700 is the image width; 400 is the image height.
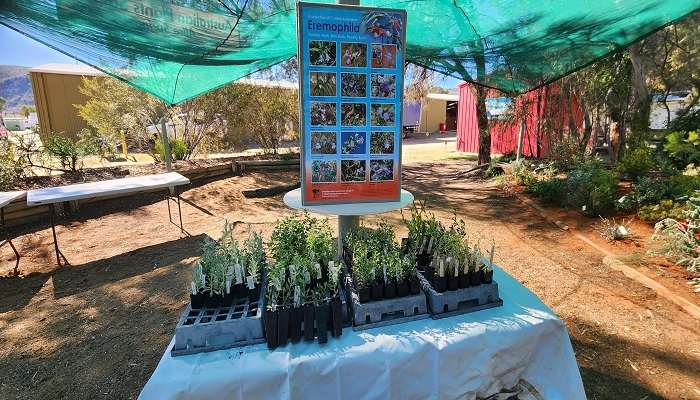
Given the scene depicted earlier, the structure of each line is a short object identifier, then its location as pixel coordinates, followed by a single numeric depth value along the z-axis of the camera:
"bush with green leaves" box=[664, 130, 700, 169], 5.88
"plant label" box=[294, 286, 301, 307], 1.55
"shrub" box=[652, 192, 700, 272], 3.64
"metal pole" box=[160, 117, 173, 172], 6.91
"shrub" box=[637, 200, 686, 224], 4.41
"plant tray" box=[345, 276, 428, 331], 1.63
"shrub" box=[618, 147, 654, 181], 6.10
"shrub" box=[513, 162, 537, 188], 7.38
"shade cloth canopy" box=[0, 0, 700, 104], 2.35
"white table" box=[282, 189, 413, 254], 2.07
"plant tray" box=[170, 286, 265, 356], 1.47
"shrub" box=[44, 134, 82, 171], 6.95
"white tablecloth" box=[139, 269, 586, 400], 1.38
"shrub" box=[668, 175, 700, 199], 4.60
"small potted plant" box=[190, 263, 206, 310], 1.62
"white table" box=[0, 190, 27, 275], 3.75
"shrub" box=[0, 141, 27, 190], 5.95
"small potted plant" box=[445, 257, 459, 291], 1.75
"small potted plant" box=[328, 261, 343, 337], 1.57
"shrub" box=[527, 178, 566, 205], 6.32
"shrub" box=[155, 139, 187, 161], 8.86
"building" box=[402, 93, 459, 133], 25.88
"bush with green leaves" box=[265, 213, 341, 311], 1.59
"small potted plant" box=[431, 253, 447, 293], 1.74
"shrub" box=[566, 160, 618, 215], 5.39
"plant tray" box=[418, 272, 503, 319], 1.71
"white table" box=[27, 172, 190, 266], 4.05
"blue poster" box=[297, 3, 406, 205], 1.94
